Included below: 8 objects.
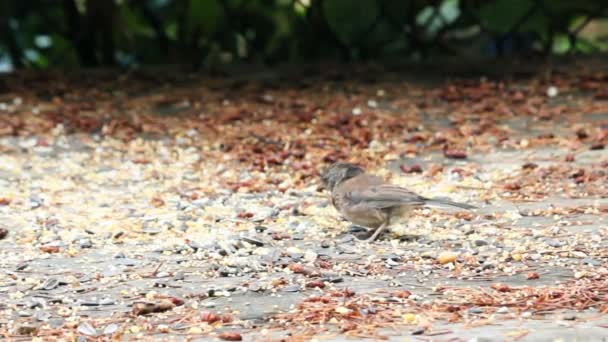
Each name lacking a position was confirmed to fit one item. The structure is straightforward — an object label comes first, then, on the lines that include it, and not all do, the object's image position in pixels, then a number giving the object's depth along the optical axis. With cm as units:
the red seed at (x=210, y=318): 742
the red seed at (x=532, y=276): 823
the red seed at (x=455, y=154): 1244
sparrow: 953
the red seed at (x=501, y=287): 789
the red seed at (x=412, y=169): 1206
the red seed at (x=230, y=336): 704
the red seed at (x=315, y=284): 814
